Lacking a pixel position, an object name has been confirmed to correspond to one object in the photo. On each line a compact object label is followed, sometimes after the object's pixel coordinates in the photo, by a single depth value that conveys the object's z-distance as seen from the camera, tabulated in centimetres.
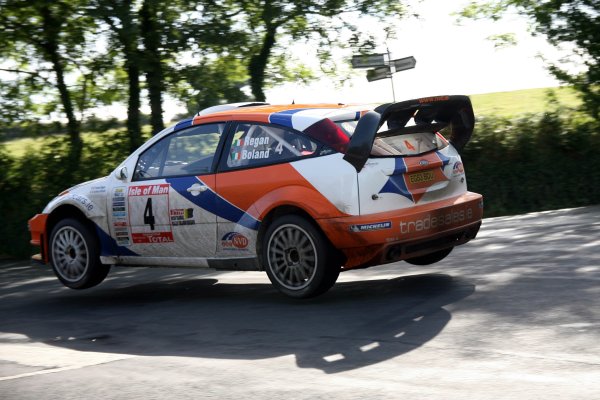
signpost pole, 1829
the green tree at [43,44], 1861
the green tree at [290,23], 1969
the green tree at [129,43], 1820
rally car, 838
